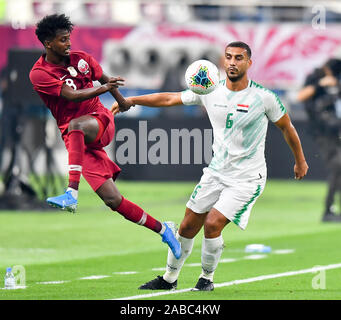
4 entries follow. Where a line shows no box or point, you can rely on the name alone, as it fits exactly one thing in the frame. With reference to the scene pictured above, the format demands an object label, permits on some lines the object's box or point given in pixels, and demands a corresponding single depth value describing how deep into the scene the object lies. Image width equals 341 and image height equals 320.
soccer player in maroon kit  19.78
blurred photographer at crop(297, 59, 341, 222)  38.94
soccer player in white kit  19.36
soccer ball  19.28
